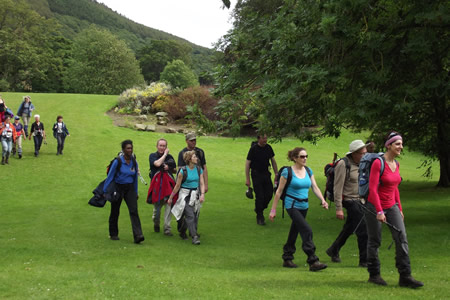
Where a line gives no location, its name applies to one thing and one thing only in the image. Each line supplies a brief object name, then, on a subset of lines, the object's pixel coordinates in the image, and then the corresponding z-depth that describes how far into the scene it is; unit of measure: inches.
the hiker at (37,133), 940.6
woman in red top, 262.4
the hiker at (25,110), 1011.5
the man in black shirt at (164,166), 460.8
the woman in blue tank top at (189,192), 424.2
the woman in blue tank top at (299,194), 314.0
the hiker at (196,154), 445.4
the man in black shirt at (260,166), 498.3
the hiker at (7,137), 840.3
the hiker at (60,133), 966.4
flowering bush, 1622.8
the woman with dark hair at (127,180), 415.8
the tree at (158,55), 4943.4
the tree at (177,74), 4151.1
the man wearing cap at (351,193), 334.0
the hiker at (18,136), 894.6
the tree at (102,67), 3048.7
